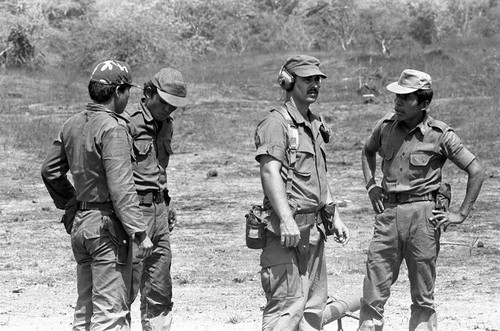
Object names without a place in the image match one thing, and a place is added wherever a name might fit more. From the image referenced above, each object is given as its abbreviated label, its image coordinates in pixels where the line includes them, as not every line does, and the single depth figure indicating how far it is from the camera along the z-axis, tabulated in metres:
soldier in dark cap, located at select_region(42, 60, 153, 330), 10.92
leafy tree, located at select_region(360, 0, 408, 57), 70.31
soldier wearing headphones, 11.42
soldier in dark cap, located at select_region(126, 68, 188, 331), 12.91
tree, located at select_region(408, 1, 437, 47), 71.62
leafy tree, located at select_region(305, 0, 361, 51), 76.56
